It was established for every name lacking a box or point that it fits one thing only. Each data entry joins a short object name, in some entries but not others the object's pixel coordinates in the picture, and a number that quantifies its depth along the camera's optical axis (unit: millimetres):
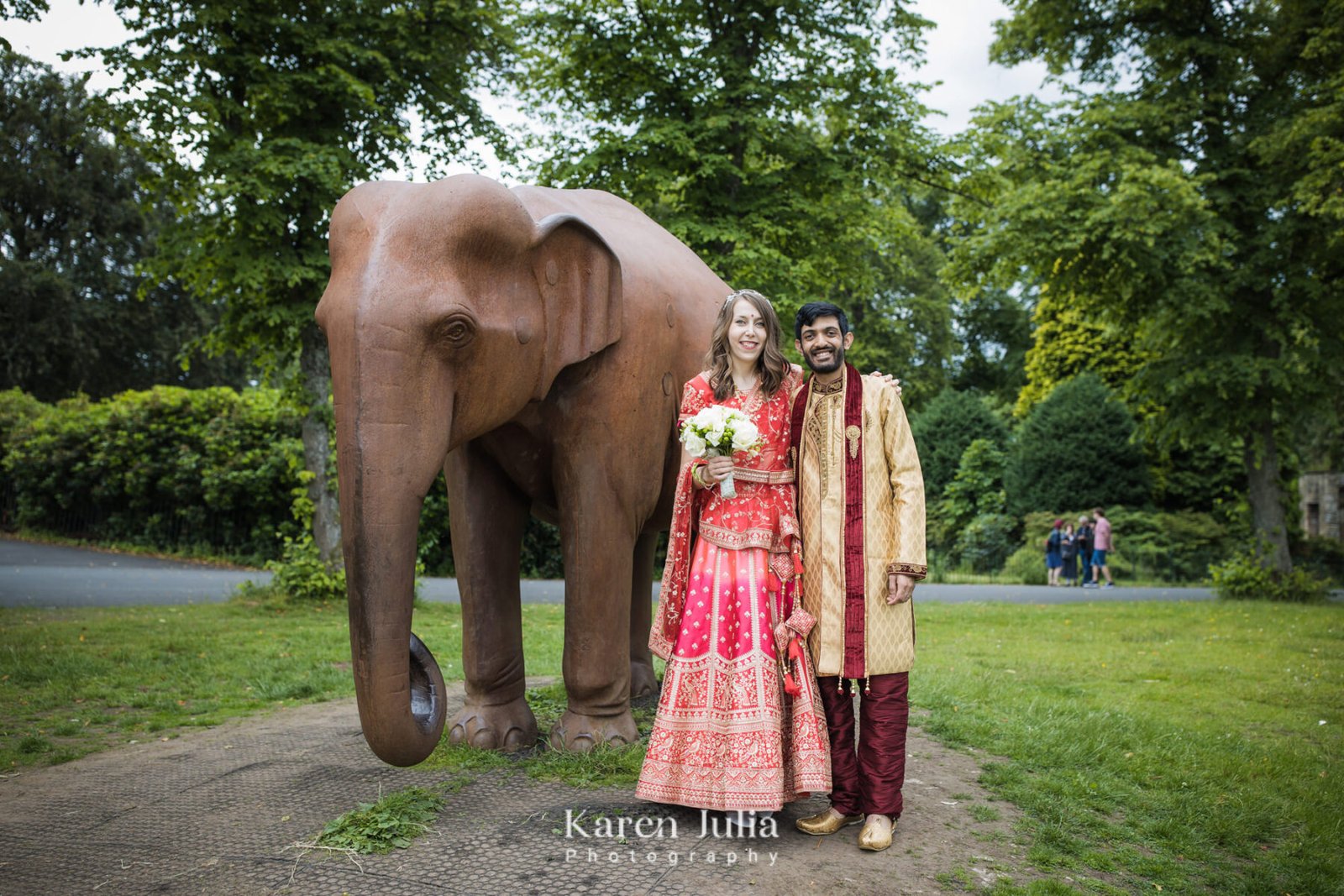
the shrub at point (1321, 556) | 22375
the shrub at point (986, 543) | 24125
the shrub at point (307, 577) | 11820
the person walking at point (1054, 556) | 20672
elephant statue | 3463
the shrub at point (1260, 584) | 15008
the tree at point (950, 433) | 27453
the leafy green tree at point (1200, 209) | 14562
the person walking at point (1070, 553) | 20847
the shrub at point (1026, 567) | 21531
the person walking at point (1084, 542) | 20797
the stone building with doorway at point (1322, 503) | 28969
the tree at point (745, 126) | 11703
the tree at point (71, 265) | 29281
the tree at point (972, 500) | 25047
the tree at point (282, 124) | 10242
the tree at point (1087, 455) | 23469
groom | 3846
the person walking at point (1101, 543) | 19969
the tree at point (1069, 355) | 27734
